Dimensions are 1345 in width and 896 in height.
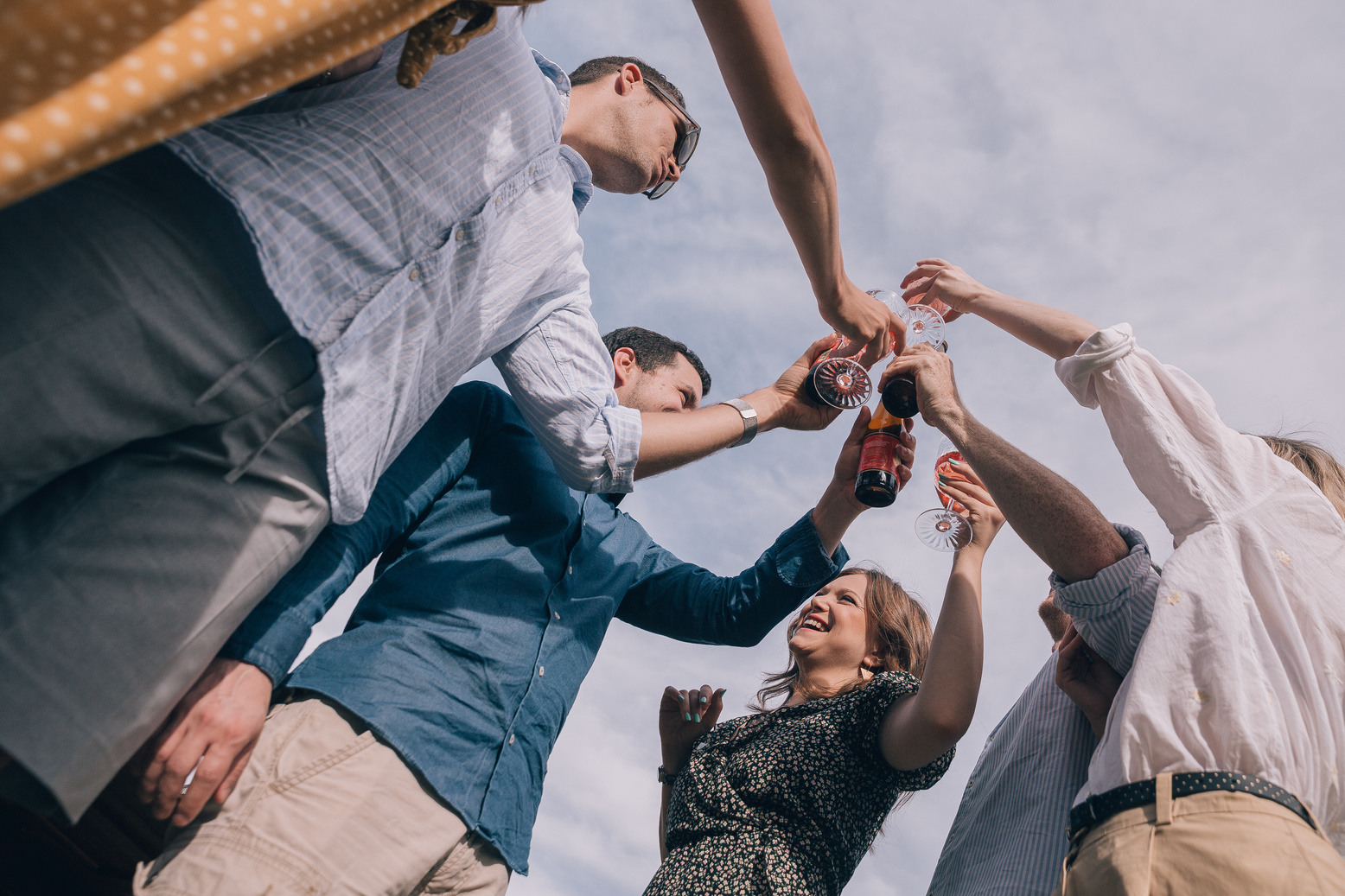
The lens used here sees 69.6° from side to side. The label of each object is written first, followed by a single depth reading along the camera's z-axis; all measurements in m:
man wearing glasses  0.54
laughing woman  1.14
